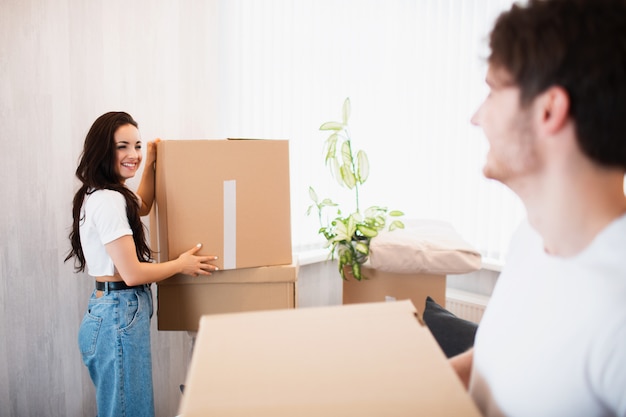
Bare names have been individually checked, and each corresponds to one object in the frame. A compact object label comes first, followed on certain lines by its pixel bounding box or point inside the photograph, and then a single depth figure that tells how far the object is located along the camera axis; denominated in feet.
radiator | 7.70
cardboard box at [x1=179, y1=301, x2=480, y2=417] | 1.64
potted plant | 6.23
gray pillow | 4.35
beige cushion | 5.96
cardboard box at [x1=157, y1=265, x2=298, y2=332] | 5.17
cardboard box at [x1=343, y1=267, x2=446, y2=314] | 6.38
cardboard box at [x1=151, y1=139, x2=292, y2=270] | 4.78
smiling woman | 4.77
